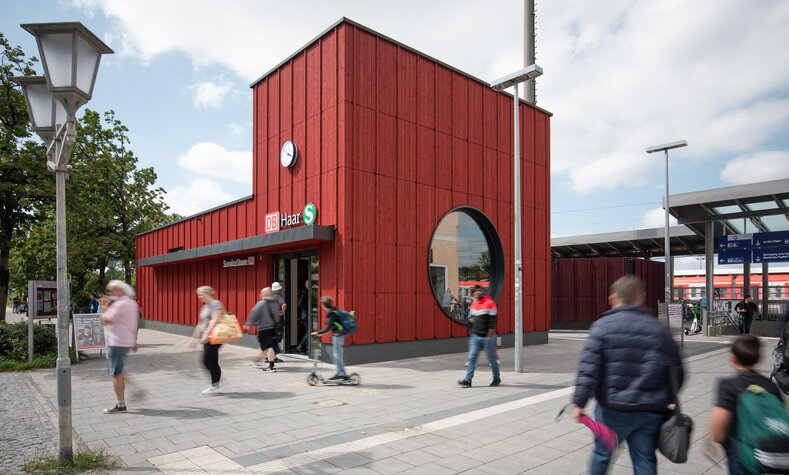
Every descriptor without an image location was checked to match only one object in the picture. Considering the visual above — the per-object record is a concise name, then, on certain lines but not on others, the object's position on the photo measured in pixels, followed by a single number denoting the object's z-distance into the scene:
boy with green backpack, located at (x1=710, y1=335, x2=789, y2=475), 2.87
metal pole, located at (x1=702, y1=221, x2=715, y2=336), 21.01
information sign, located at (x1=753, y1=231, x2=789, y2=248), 20.66
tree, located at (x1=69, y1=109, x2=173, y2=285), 24.25
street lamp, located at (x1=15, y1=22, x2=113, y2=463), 4.77
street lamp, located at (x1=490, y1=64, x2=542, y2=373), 10.32
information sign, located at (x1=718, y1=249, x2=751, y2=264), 21.72
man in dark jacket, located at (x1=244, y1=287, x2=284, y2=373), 10.05
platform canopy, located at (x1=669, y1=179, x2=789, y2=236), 18.05
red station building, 11.44
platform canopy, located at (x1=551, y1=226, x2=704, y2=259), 26.55
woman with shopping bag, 8.08
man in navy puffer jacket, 3.18
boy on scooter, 8.81
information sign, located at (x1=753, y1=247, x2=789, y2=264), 20.77
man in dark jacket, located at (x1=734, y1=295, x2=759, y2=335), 19.62
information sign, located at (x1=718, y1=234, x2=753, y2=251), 21.81
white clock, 12.81
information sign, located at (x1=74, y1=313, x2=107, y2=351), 12.13
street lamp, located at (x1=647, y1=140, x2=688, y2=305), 19.12
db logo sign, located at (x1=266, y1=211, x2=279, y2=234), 13.30
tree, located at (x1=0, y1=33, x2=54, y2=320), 13.22
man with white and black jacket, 8.62
